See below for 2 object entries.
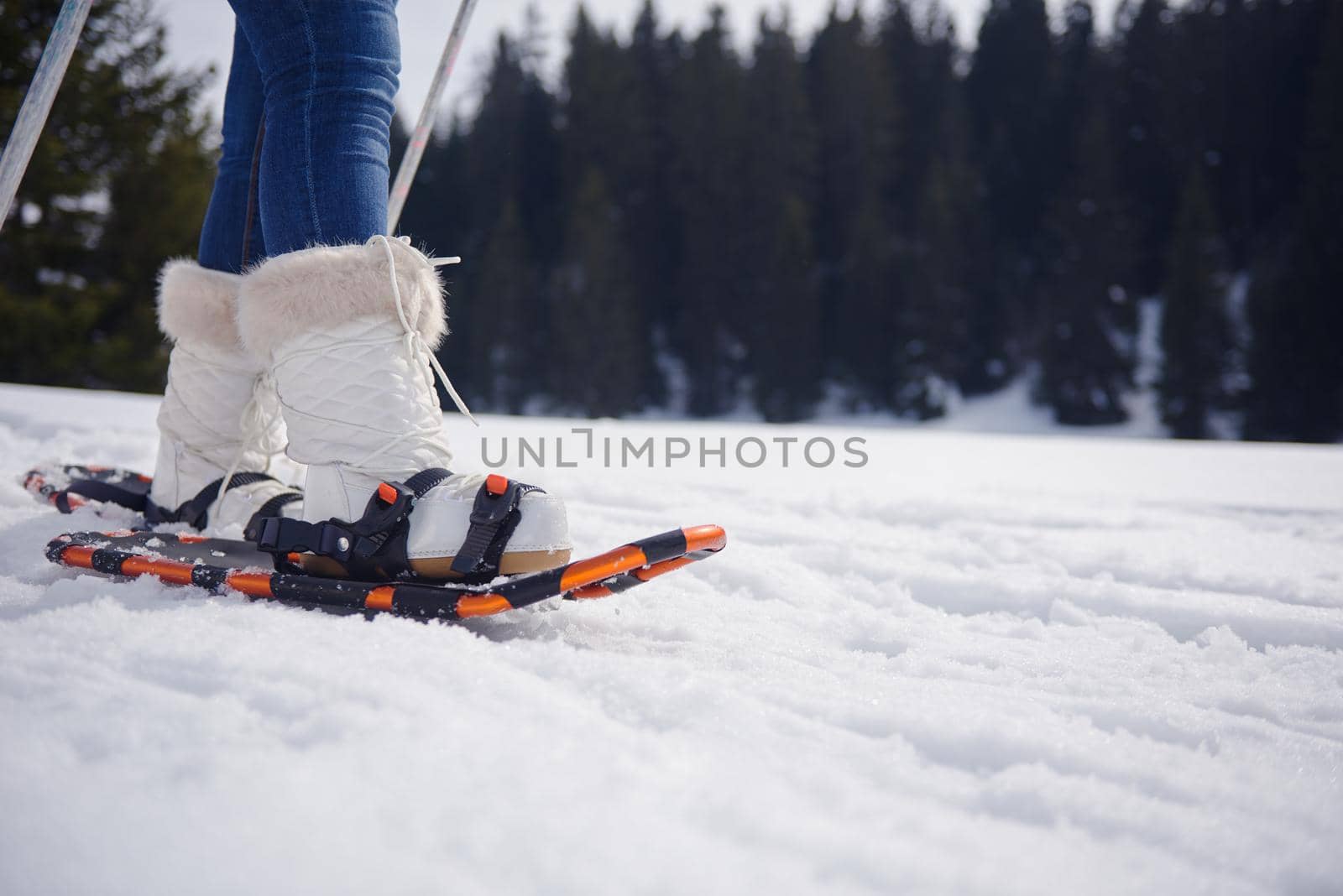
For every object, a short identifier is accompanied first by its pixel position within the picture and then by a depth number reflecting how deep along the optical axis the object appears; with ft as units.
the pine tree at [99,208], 34.06
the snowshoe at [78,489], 4.43
